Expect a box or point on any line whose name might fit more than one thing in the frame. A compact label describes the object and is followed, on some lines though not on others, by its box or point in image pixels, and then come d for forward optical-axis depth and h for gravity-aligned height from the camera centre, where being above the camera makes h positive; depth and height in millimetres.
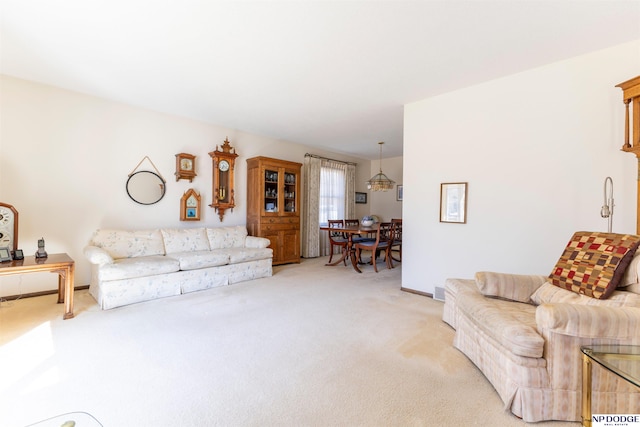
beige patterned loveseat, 1362 -636
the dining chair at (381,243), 4873 -549
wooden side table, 2539 -558
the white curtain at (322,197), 6336 +383
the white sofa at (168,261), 3092 -663
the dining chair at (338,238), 5458 -546
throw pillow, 1642 -300
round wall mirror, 4062 +348
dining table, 4868 -585
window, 6750 +556
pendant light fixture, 5547 +599
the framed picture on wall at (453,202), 3340 +156
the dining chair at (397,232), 5388 -369
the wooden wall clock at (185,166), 4383 +720
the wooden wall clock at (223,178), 4832 +603
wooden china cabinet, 5133 +152
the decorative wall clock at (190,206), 4520 +82
